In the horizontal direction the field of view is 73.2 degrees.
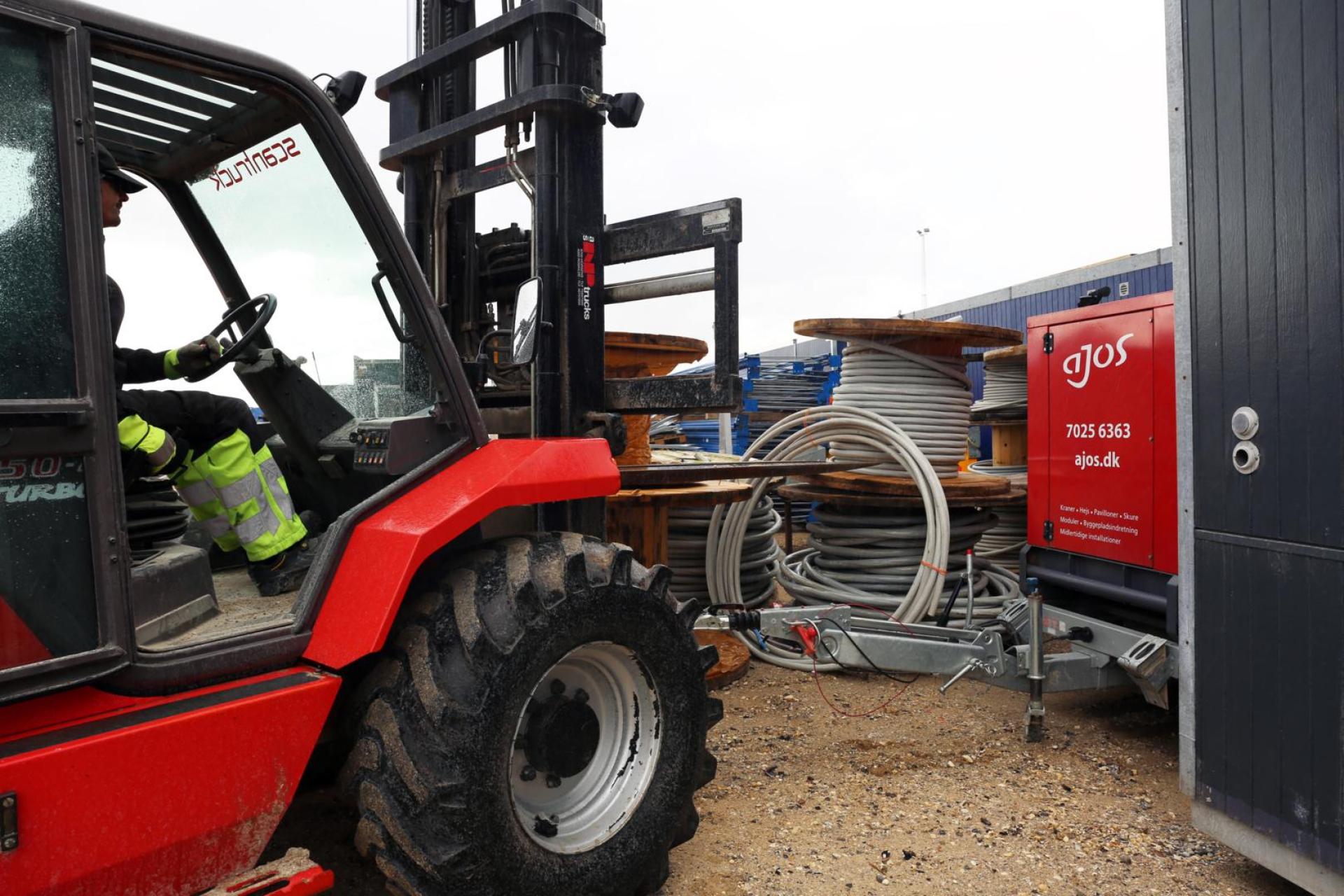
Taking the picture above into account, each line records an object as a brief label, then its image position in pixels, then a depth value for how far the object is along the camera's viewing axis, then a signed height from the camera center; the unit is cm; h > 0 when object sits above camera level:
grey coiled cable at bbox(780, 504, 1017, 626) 579 -83
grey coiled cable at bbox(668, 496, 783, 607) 651 -84
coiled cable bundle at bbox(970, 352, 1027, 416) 946 +57
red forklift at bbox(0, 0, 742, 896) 175 -35
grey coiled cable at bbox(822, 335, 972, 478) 609 +25
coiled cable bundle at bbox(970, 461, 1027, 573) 761 -91
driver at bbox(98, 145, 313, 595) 216 -1
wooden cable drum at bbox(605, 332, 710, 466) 495 +47
